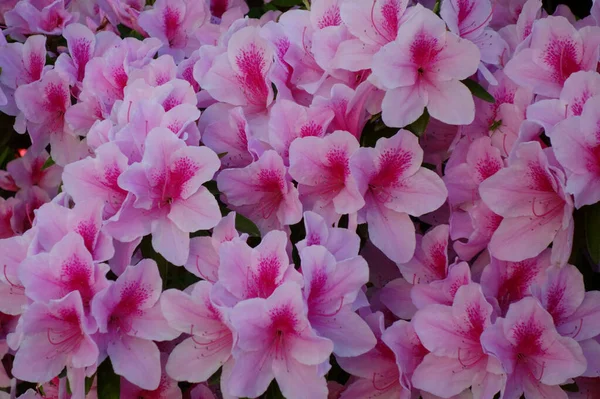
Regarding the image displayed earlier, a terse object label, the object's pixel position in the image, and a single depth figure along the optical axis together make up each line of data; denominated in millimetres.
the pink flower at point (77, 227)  1291
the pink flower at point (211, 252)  1290
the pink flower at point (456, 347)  1276
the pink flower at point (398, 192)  1342
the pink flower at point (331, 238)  1245
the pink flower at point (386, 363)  1307
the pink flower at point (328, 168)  1320
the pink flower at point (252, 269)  1229
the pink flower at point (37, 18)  1776
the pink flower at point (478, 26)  1428
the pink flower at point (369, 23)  1386
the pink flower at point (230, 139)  1399
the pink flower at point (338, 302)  1215
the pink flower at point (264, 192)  1336
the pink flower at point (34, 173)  1868
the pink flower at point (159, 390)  1379
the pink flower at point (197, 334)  1249
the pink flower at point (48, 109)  1614
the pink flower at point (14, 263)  1319
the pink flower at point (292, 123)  1355
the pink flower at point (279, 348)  1177
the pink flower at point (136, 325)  1278
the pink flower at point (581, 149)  1218
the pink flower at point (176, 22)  1750
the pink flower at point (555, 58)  1383
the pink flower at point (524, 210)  1289
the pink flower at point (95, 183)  1317
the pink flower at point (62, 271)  1252
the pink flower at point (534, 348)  1239
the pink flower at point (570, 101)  1279
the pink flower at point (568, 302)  1296
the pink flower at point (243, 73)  1423
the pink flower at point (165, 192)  1288
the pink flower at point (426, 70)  1327
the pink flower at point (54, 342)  1236
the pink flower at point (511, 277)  1335
